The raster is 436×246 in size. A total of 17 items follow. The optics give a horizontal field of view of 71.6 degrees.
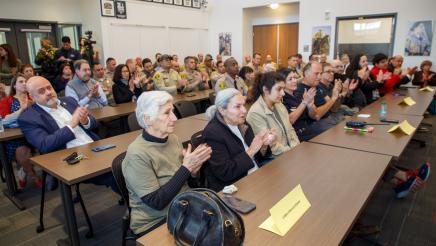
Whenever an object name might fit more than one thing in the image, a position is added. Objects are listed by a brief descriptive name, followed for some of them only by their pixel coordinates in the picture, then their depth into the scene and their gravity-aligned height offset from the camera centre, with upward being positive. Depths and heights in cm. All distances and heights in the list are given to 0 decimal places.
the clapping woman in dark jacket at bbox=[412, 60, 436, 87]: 707 -62
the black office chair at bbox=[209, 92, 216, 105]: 488 -70
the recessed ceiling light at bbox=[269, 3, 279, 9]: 970 +149
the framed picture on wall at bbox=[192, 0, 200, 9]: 1077 +173
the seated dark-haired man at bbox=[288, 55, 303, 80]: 732 -25
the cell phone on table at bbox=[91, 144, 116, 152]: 243 -74
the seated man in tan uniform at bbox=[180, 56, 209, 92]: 634 -46
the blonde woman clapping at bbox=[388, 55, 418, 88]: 580 -45
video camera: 779 +38
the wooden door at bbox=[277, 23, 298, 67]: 1022 +35
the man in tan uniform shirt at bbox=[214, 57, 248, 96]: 529 -44
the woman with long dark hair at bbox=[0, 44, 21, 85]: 618 -15
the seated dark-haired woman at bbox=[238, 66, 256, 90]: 543 -39
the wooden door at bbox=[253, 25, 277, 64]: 1066 +41
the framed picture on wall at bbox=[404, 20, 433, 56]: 759 +28
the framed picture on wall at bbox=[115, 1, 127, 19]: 856 +125
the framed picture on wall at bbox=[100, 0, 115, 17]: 816 +126
